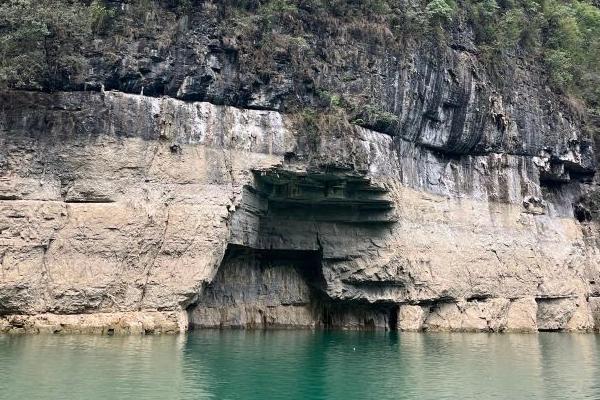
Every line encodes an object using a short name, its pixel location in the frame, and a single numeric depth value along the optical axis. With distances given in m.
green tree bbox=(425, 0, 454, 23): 30.45
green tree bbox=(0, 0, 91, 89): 23.67
